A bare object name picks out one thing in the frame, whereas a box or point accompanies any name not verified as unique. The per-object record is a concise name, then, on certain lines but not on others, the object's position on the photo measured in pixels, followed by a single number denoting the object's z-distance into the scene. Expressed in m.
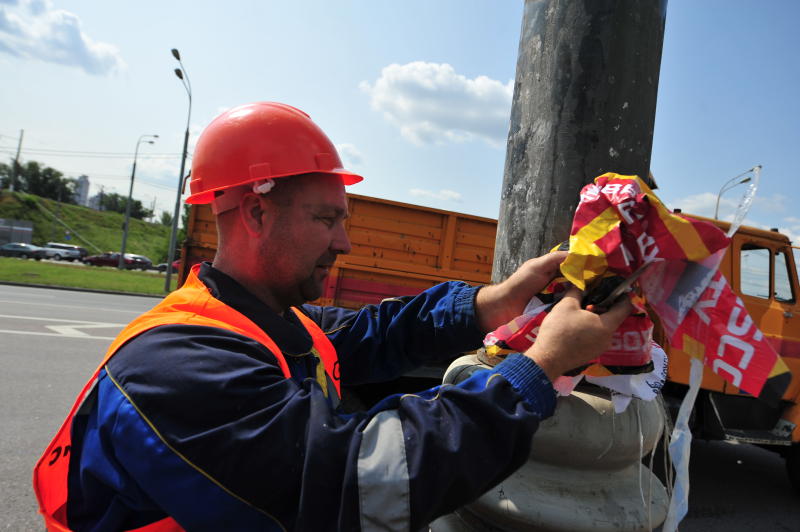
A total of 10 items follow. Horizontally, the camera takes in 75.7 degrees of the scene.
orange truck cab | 4.66
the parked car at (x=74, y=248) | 42.44
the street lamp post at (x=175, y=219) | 16.64
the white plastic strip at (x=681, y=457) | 1.33
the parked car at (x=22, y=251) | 37.50
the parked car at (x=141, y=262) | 42.00
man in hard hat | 0.98
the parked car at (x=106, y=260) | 40.44
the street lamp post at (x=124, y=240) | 33.09
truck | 4.68
